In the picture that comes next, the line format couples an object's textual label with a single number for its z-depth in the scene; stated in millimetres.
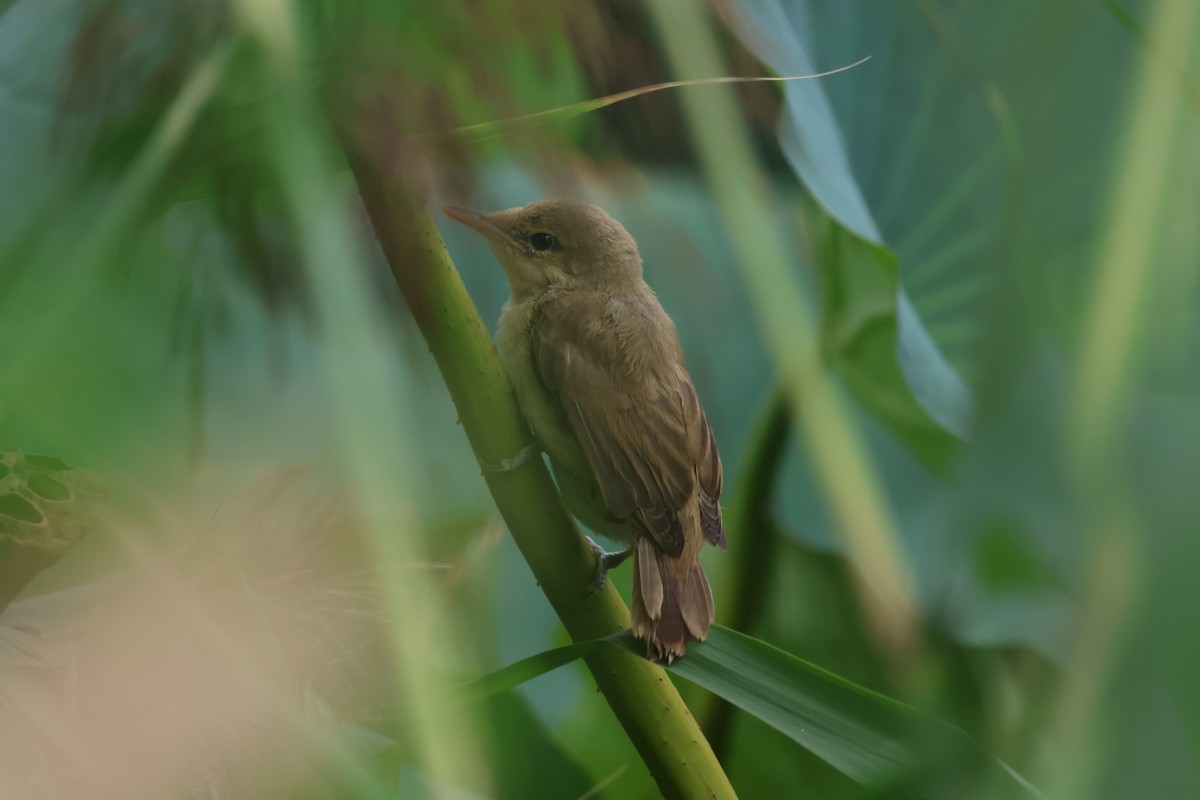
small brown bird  5413
